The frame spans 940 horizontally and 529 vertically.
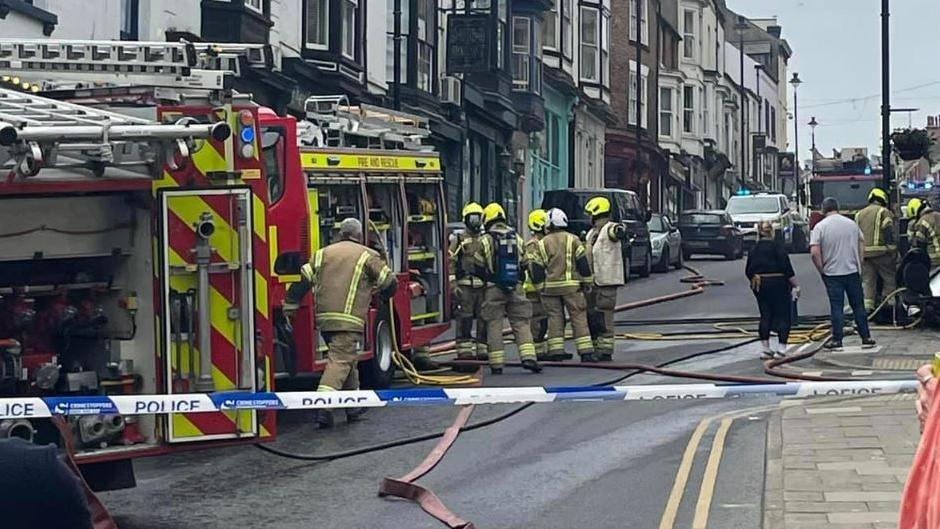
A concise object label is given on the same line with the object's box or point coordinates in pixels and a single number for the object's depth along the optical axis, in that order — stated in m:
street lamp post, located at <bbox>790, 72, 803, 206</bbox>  78.38
